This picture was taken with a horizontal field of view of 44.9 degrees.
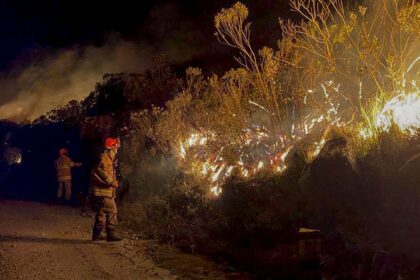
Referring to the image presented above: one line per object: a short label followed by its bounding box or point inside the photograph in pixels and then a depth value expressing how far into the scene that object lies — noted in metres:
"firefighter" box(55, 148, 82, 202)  16.42
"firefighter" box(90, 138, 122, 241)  10.12
